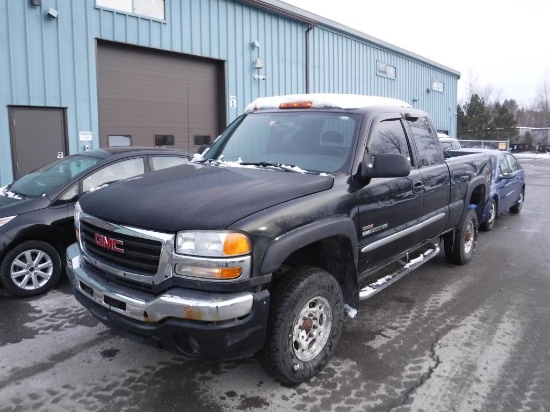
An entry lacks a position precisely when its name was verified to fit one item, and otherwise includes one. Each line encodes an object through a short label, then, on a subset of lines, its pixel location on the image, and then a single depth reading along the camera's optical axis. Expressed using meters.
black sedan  5.05
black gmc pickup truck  2.83
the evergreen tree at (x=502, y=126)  44.84
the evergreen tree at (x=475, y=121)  44.50
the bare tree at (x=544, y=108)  72.12
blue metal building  9.13
